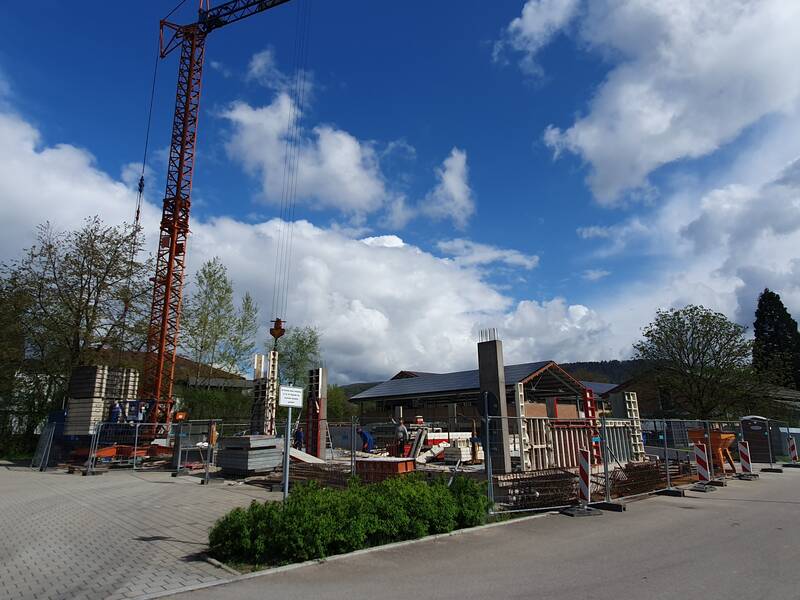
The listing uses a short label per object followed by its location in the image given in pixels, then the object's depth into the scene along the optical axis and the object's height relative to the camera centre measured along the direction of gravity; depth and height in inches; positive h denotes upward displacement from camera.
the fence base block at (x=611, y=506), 431.2 -66.0
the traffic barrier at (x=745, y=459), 709.3 -48.9
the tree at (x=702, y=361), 1314.0 +157.3
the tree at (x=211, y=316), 1723.7 +386.0
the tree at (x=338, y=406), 2307.0 +112.1
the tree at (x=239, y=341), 1759.4 +306.0
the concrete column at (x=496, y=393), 476.7 +33.0
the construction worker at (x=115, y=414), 1043.9 +43.4
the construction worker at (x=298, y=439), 931.3 -12.0
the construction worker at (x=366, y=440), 996.1 -17.5
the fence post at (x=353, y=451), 510.6 -19.0
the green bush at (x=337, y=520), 272.1 -49.7
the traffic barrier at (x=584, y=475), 426.9 -40.0
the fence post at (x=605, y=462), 441.7 -31.0
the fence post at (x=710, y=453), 624.4 -36.0
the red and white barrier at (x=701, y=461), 585.9 -41.7
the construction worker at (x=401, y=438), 826.8 -12.6
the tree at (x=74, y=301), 1206.9 +312.7
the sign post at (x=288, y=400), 336.2 +21.3
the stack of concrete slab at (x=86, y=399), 1035.9 +73.7
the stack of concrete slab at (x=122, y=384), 1094.4 +109.9
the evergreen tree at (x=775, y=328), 2423.7 +437.4
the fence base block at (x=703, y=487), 569.9 -68.8
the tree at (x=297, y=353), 2388.0 +350.4
